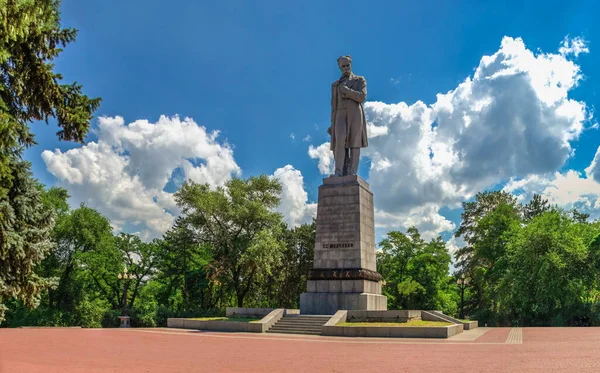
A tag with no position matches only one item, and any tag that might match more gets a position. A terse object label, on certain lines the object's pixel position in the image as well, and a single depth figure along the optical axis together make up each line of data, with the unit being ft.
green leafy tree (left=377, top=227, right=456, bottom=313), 149.48
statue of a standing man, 78.74
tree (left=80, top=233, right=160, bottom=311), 129.62
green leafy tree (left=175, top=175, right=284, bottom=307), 121.29
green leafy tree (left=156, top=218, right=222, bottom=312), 133.90
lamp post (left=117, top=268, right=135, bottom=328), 103.81
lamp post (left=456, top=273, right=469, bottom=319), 146.02
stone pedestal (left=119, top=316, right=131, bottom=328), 101.93
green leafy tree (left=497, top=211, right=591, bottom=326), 95.09
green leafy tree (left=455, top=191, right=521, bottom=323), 129.08
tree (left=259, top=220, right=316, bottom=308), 152.87
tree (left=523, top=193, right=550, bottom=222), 171.24
